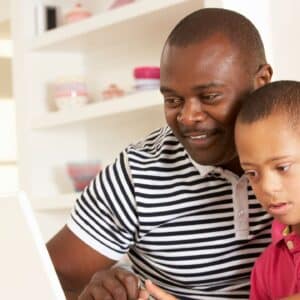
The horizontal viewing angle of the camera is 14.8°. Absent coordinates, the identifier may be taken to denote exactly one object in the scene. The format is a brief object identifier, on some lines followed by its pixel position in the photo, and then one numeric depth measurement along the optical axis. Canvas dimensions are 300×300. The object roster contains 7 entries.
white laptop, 1.48
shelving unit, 3.23
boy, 1.83
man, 1.94
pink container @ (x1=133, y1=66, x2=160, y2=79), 2.95
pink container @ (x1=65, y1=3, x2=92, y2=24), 3.24
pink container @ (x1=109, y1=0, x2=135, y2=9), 3.04
